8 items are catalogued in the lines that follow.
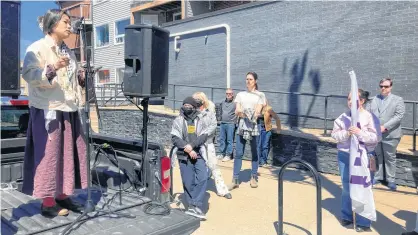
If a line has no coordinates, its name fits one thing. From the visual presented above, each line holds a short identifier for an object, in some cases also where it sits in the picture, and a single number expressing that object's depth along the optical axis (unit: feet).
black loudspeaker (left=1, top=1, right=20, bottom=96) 11.36
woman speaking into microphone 8.89
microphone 9.77
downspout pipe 42.07
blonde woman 17.06
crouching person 16.12
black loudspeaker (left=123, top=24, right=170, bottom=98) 12.27
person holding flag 14.12
